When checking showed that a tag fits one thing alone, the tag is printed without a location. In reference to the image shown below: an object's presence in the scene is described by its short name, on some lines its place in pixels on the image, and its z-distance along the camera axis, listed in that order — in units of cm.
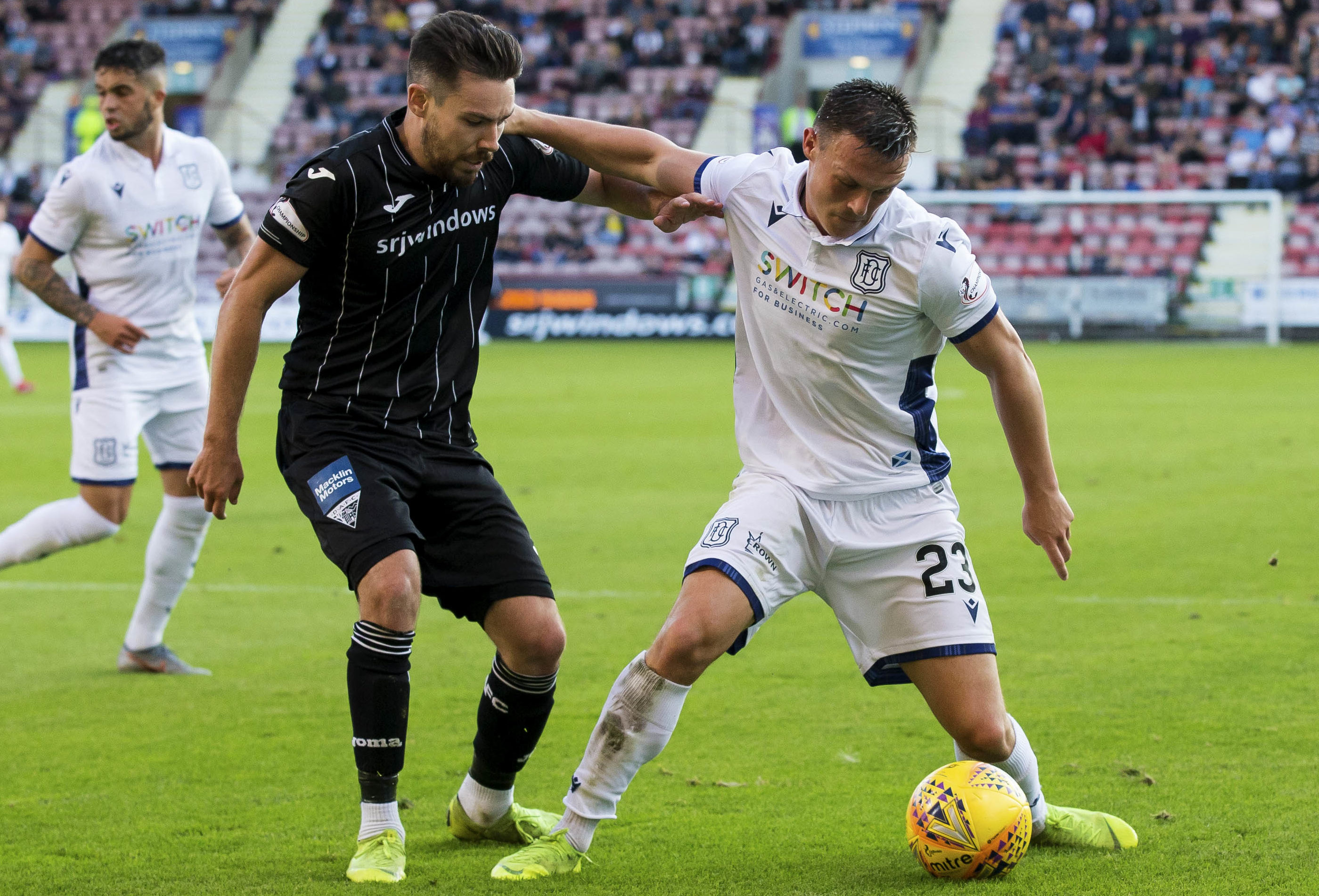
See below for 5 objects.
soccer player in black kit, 797
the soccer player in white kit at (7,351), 3891
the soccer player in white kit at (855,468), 789
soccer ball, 774
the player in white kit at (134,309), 1300
